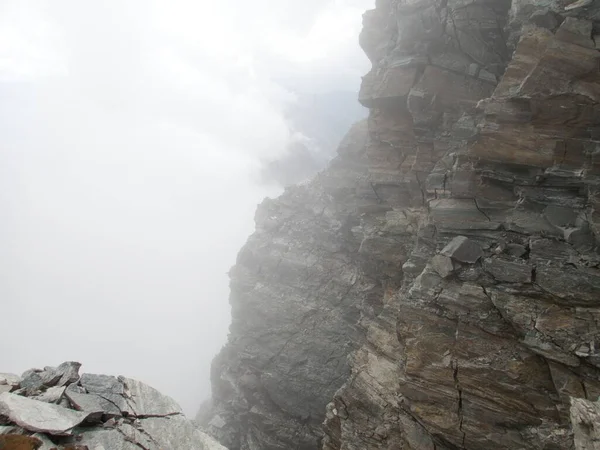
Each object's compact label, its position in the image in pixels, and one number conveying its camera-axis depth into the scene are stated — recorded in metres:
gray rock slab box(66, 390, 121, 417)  20.05
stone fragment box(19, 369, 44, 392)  21.44
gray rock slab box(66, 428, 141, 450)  18.20
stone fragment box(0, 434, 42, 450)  15.58
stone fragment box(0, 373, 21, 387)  21.41
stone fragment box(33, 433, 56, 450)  16.63
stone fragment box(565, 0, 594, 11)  21.34
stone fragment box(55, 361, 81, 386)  22.39
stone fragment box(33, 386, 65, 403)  20.38
